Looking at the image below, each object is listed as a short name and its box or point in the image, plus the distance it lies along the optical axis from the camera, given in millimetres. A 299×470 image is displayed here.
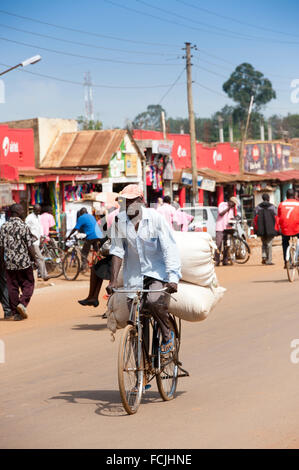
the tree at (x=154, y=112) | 110550
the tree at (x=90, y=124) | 66625
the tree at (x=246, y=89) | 107475
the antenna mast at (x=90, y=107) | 82831
